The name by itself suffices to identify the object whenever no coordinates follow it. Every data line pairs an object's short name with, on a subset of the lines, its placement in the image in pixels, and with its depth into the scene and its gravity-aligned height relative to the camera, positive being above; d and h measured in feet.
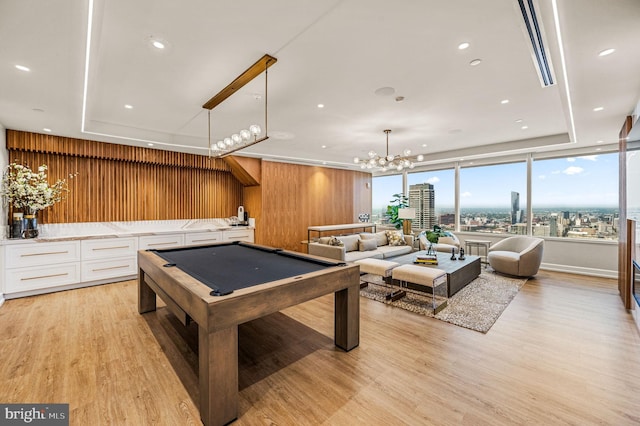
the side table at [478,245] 21.81 -2.85
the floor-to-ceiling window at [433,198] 25.31 +1.26
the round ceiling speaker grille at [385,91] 10.44 +4.77
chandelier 16.06 +3.22
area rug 10.93 -4.35
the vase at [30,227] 13.94 -0.75
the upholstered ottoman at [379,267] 13.64 -2.91
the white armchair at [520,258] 16.90 -3.05
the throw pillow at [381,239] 21.90 -2.26
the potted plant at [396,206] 26.95 +0.51
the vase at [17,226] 13.79 -0.69
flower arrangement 13.64 +1.24
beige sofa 17.17 -2.56
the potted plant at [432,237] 17.16 -1.66
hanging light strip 8.42 +4.62
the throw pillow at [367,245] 19.69 -2.48
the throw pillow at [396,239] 21.90 -2.28
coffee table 13.52 -3.23
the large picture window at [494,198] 21.43 +1.05
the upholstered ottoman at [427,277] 11.92 -3.05
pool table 5.65 -2.05
